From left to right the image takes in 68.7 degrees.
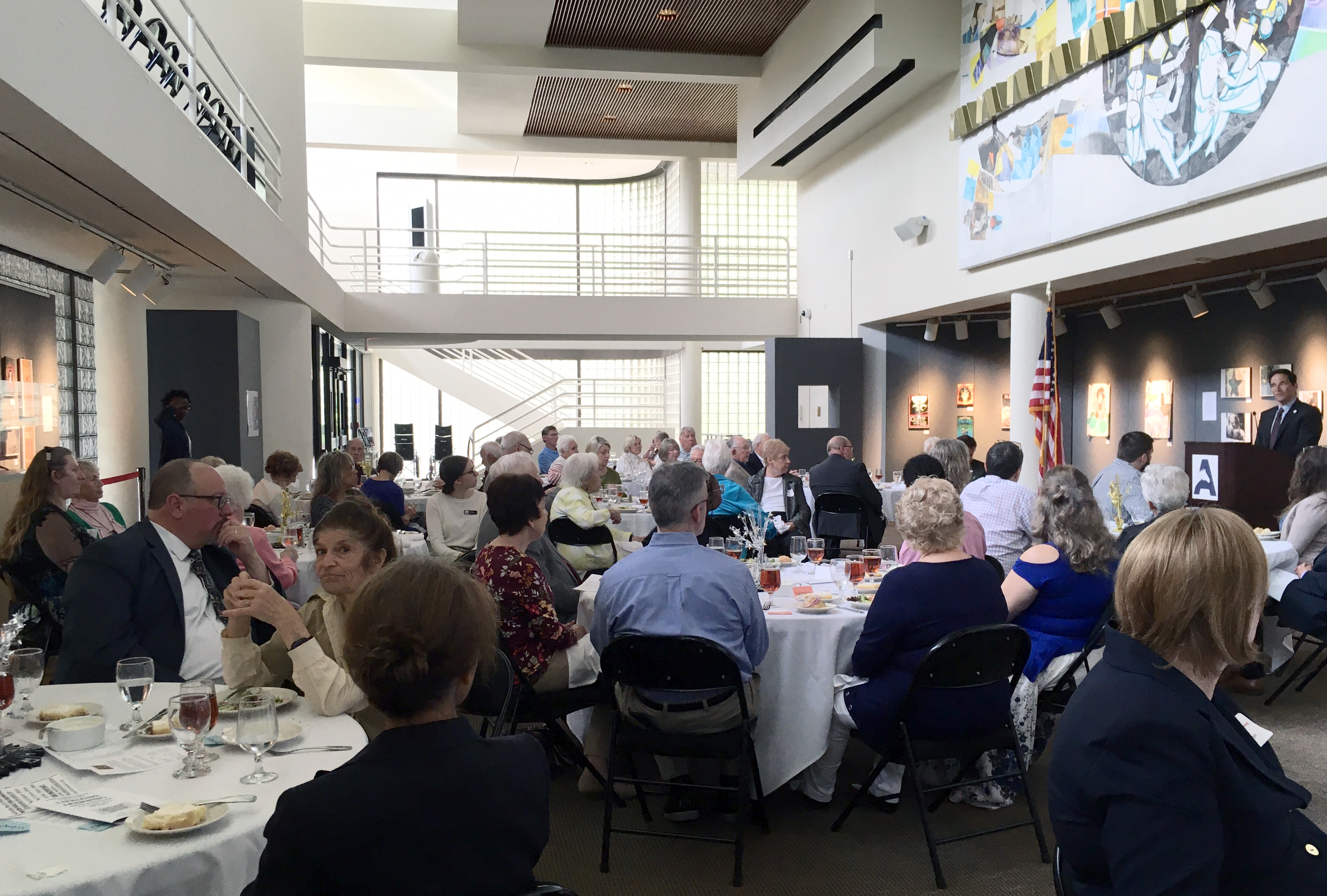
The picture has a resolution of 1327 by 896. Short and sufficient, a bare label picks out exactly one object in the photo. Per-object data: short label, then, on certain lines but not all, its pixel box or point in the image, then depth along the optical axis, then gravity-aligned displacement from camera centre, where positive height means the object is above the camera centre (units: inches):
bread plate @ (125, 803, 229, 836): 68.1 -29.1
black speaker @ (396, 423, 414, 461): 861.8 -25.4
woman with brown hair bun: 56.5 -22.5
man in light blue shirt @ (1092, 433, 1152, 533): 251.8 -18.1
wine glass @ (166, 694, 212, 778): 77.1 -24.9
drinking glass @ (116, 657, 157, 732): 86.5 -23.6
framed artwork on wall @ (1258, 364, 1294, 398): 369.1 +11.3
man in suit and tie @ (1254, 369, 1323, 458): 308.5 -3.4
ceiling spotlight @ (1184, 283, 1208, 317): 390.6 +43.5
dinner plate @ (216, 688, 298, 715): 97.9 -28.9
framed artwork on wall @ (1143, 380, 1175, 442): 421.4 +1.4
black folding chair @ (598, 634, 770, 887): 123.6 -35.3
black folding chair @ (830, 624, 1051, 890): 125.6 -35.3
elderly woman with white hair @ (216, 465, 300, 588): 178.5 -23.3
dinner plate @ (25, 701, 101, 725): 92.0 -28.8
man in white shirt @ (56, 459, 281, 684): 112.6 -21.4
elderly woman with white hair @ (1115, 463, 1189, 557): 197.0 -15.8
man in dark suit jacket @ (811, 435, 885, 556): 305.7 -22.5
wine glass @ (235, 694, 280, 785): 76.6 -24.6
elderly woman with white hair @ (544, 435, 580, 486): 364.5 -17.1
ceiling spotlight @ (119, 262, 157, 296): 324.5 +45.7
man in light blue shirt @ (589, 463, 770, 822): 132.6 -26.8
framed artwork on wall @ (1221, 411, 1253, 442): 376.8 -6.5
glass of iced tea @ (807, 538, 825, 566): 187.8 -27.0
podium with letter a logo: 281.3 -20.4
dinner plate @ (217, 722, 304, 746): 87.6 -29.1
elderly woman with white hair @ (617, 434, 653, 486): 457.7 -25.6
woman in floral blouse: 141.2 -26.5
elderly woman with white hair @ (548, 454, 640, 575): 223.3 -25.1
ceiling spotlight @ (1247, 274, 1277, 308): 358.3 +43.5
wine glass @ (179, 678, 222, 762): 78.2 -22.7
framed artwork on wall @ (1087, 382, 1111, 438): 463.8 +0.5
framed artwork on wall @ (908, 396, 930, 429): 538.0 +0.2
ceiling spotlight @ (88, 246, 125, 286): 293.0 +46.0
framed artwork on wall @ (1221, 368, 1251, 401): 380.2 +11.0
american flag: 366.0 +2.1
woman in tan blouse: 95.2 -22.2
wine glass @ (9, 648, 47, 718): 93.4 -24.6
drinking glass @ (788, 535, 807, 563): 199.2 -27.9
